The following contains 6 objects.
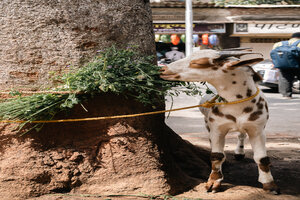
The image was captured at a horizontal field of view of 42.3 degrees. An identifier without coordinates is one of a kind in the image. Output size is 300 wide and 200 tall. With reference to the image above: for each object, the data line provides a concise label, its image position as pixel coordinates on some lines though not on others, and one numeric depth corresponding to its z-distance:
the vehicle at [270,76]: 13.77
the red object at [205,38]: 22.42
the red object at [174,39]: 22.36
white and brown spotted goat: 3.51
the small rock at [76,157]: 3.69
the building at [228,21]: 22.69
